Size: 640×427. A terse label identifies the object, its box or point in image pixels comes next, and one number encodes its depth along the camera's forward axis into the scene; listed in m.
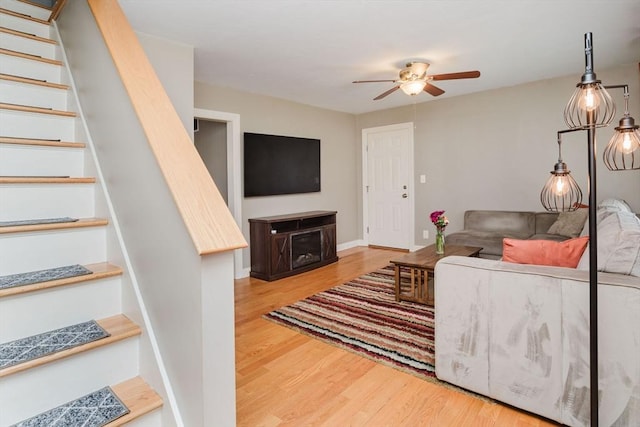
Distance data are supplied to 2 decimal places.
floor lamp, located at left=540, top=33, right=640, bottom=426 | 1.30
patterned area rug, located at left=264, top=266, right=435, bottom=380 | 2.31
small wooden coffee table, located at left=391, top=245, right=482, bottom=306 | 3.13
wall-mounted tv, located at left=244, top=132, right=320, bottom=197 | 4.47
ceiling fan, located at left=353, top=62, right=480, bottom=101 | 3.51
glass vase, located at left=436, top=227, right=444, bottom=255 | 3.46
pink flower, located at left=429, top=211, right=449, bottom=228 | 3.43
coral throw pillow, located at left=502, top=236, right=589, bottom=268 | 1.95
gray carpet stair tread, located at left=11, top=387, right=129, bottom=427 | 1.11
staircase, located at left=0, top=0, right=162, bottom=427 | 1.17
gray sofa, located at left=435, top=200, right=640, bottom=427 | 1.44
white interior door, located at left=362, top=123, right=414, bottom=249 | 5.67
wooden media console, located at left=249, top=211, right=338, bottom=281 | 4.25
